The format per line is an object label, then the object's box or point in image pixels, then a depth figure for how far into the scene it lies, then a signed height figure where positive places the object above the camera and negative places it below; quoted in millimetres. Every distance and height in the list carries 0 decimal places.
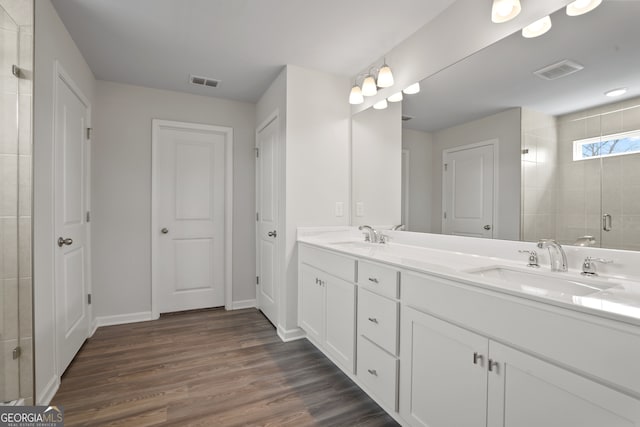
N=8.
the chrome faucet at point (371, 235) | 2488 -176
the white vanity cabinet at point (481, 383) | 816 -546
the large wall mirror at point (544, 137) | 1206 +381
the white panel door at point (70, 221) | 2035 -68
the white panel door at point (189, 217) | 3248 -51
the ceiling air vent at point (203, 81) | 2912 +1282
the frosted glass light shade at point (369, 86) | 2443 +1016
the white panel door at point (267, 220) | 2920 -70
